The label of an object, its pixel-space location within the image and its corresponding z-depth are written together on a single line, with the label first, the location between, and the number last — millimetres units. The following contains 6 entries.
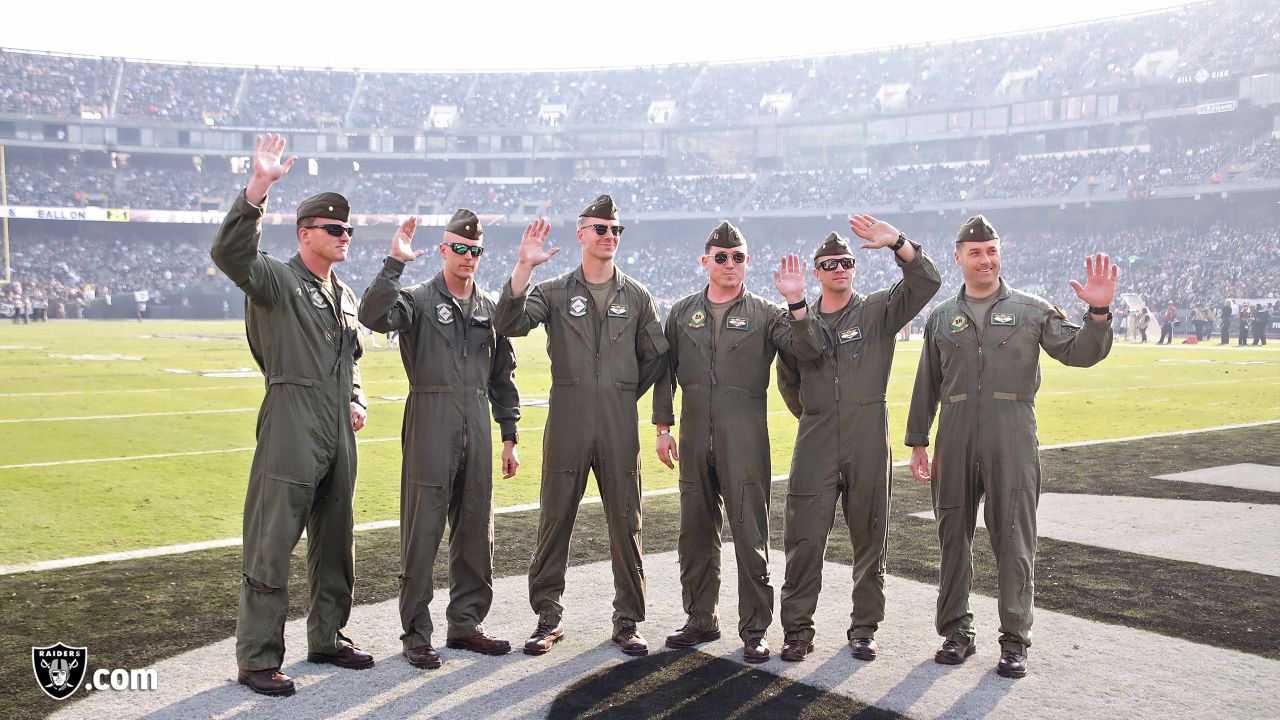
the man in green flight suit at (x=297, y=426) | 4629
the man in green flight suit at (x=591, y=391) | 5453
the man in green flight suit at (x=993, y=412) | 5113
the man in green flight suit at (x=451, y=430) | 5293
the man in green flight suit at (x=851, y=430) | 5312
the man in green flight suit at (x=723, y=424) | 5426
